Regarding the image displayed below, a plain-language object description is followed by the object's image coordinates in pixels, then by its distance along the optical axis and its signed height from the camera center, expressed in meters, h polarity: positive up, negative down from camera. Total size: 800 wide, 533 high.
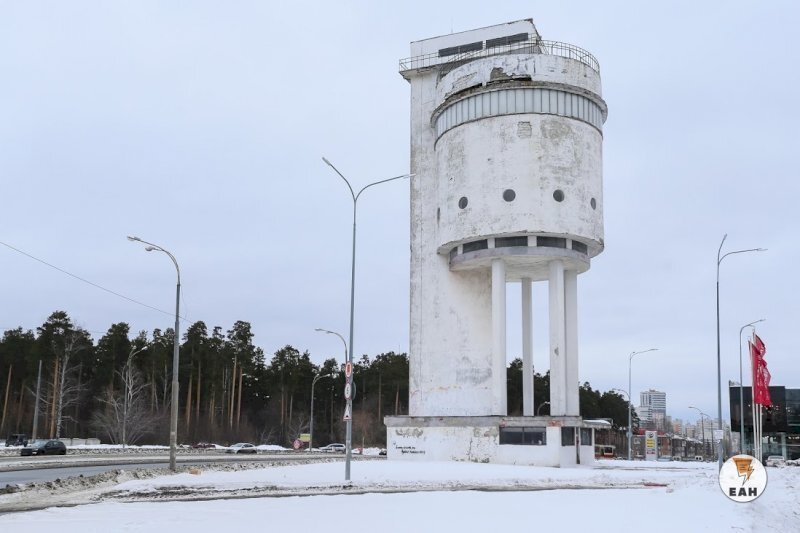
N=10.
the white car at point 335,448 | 93.40 -5.02
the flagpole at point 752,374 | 37.25 +1.42
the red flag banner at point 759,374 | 37.59 +1.49
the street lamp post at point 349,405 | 31.27 -0.10
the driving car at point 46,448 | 56.86 -3.24
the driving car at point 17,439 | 78.56 -3.93
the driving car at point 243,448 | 75.44 -4.12
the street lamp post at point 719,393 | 42.75 +0.68
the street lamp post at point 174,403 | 35.23 -0.13
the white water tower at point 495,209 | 52.97 +11.96
